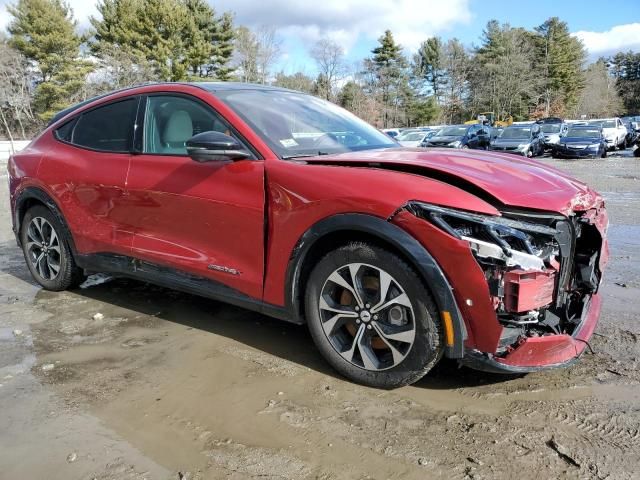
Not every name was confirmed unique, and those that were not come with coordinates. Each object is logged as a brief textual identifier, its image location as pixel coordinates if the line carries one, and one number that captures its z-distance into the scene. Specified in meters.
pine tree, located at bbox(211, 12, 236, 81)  51.56
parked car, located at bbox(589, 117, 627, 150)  24.98
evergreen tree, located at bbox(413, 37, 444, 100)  69.88
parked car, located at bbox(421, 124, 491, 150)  22.64
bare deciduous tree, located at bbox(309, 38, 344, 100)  60.62
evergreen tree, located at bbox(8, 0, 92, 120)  41.06
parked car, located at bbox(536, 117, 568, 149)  24.26
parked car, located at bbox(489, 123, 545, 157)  21.39
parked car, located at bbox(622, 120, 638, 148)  27.94
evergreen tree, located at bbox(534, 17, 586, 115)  68.25
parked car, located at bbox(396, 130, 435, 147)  25.14
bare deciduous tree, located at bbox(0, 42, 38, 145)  39.62
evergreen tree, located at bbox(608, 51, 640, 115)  74.69
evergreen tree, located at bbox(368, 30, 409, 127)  64.12
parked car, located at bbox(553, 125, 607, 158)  20.98
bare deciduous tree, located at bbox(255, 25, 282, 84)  55.31
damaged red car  2.40
